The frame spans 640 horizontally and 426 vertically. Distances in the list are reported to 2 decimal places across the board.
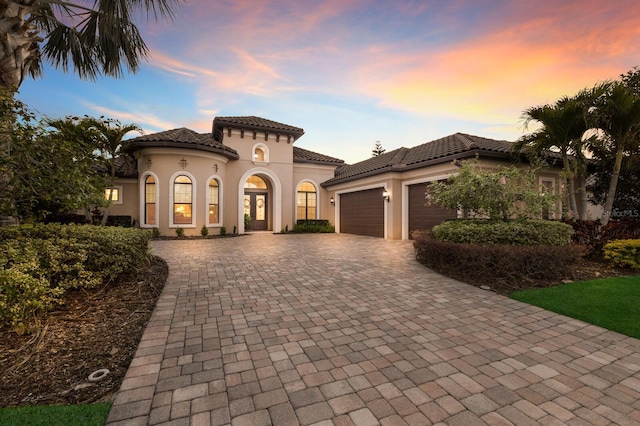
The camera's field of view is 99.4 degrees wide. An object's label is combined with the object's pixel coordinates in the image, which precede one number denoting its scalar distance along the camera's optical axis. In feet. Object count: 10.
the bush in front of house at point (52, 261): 9.82
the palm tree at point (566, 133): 25.05
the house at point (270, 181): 40.22
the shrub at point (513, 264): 17.81
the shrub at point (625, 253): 20.74
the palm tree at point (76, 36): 16.81
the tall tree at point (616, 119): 23.48
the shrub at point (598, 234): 23.88
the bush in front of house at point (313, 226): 56.54
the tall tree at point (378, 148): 162.81
